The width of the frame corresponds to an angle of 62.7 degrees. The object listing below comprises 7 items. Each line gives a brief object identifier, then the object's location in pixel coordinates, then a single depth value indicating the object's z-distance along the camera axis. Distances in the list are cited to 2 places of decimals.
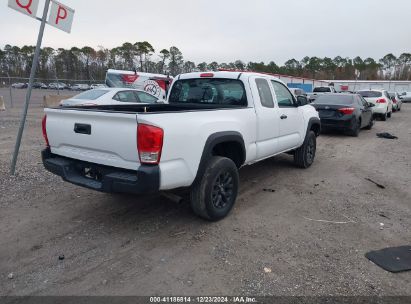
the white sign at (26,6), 5.20
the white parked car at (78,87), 35.20
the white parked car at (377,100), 17.25
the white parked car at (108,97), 11.70
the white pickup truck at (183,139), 3.41
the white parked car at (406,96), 43.12
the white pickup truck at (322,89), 30.49
